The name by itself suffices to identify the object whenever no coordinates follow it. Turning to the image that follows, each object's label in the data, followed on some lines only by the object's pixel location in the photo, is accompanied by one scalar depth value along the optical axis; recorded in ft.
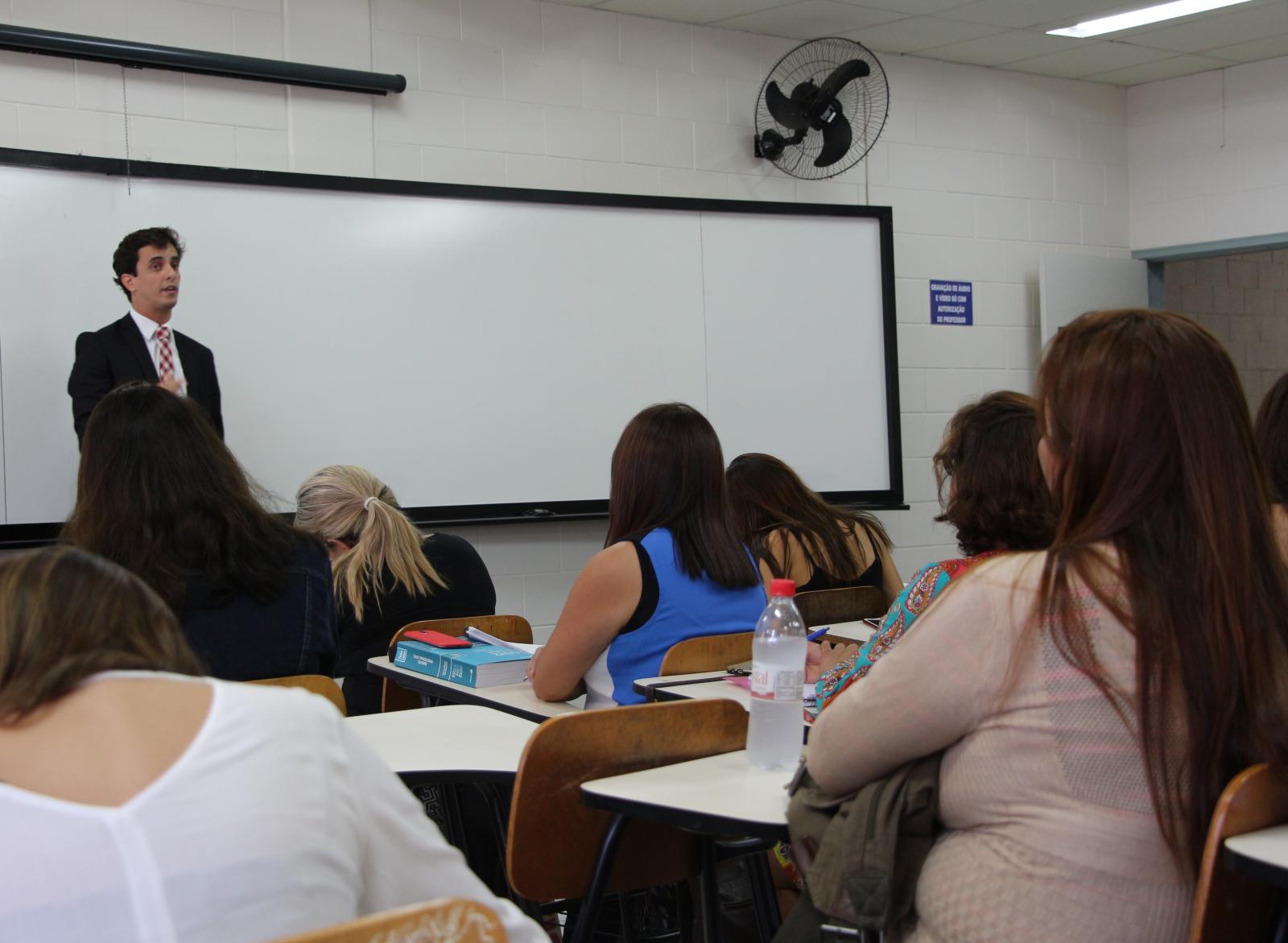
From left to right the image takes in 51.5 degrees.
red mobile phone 9.61
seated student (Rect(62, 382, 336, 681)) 7.47
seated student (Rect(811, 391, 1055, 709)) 7.23
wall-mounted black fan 17.60
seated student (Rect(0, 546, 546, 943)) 3.20
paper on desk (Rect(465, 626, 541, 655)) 9.88
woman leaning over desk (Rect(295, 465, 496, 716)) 10.66
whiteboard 13.66
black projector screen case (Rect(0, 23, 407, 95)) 13.38
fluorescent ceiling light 17.52
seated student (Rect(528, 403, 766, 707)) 8.68
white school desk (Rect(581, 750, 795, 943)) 5.40
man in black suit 13.57
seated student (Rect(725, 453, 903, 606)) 11.57
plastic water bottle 6.04
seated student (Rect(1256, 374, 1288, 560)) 9.12
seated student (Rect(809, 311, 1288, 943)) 4.61
